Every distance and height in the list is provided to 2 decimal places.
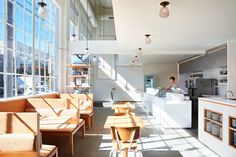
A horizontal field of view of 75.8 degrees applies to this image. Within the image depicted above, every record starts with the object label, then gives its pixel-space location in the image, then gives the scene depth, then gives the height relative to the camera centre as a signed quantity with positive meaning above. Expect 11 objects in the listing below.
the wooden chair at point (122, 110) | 4.34 -0.95
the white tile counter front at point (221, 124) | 2.54 -0.90
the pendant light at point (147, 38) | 4.04 +1.06
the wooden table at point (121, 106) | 4.55 -0.86
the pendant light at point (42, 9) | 2.56 +1.16
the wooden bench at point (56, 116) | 2.82 -0.84
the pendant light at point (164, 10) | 2.41 +1.07
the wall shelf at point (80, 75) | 5.74 +0.10
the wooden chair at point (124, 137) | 2.10 -0.84
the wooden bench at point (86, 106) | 4.57 -0.86
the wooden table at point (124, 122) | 2.44 -0.77
